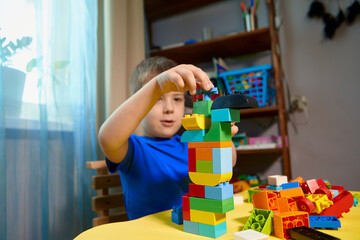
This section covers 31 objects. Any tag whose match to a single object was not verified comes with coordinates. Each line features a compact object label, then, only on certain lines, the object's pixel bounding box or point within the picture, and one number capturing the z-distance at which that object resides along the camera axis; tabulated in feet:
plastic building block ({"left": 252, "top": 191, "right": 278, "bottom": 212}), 1.38
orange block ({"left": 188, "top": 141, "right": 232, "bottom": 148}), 1.27
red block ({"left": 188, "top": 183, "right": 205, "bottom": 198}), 1.32
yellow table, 1.23
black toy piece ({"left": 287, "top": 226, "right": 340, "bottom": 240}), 1.04
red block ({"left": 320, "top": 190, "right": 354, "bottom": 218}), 1.40
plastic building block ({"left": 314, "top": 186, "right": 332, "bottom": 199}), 1.58
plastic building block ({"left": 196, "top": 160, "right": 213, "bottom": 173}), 1.29
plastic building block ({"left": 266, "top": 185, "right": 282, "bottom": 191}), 1.80
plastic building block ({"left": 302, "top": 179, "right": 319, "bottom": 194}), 1.64
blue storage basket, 4.06
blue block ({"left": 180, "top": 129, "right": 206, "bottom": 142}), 1.35
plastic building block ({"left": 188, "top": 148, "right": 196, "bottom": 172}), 1.37
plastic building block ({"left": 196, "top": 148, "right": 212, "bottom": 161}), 1.30
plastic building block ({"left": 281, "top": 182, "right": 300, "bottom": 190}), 1.56
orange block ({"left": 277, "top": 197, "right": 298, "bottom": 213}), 1.35
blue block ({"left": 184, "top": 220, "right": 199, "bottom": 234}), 1.29
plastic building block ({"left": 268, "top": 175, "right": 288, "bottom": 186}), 1.85
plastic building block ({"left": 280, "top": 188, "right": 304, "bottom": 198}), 1.44
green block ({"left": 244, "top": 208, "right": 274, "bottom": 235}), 1.19
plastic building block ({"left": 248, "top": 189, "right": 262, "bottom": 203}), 1.84
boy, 1.56
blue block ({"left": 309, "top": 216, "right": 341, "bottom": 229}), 1.22
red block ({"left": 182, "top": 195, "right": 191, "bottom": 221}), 1.35
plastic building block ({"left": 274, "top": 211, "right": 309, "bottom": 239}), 1.15
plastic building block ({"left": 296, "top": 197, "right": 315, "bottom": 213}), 1.36
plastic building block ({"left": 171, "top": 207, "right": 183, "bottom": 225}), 1.46
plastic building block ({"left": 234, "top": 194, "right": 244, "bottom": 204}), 1.91
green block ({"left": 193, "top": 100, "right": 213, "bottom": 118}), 1.41
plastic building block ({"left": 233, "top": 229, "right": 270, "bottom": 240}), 1.05
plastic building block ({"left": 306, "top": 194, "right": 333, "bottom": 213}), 1.37
